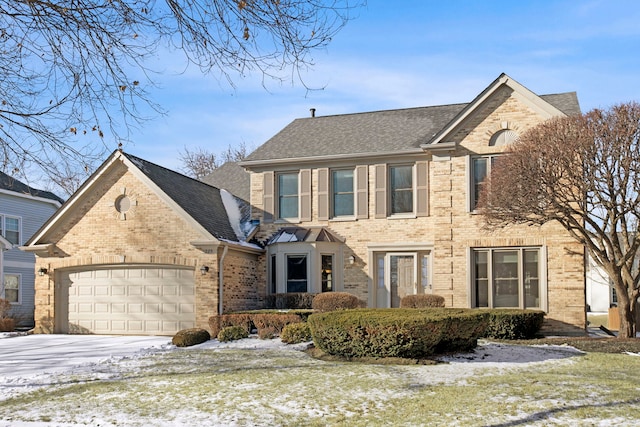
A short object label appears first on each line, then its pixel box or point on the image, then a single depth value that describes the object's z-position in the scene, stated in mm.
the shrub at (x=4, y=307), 25578
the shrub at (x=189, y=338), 17734
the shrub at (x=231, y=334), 18547
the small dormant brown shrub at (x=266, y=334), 18750
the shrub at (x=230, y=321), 19797
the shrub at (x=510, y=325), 18453
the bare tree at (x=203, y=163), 50344
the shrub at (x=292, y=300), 22281
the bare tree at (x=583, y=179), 16531
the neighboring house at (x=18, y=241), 31672
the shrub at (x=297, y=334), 17516
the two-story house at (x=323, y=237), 20844
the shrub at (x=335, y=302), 20500
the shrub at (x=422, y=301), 20312
